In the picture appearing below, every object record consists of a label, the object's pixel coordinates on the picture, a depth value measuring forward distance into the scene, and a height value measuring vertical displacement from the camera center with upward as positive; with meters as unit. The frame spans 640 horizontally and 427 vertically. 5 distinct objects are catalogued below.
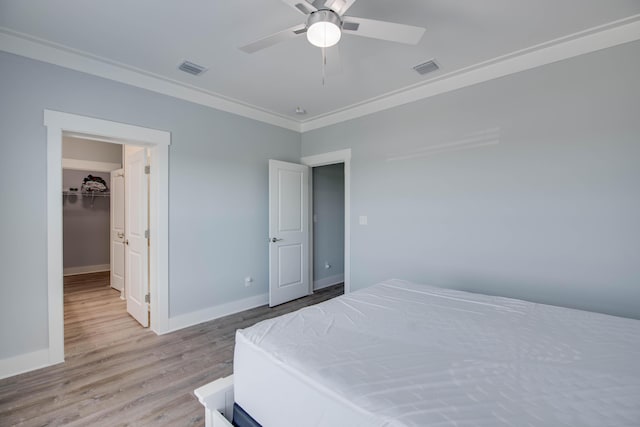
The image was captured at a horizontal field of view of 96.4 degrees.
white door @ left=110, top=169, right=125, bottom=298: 4.45 -0.30
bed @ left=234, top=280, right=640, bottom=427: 0.90 -0.62
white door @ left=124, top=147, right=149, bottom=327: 3.16 -0.29
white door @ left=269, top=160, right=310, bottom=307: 3.84 -0.28
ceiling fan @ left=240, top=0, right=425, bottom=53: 1.55 +1.06
